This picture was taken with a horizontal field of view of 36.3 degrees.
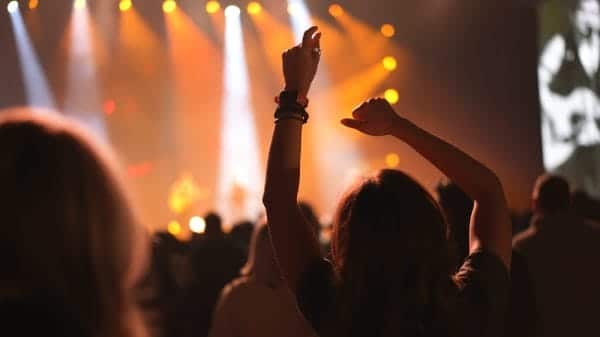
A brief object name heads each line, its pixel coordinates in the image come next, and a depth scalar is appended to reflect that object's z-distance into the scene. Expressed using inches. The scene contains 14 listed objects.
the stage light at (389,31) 535.5
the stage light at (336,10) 529.0
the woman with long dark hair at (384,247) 72.4
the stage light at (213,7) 532.6
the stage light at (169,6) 531.8
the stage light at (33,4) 496.7
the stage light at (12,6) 490.6
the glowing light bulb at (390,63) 542.9
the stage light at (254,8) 532.8
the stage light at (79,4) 511.2
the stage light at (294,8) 527.8
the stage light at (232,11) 532.4
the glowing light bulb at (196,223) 504.6
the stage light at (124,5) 518.3
